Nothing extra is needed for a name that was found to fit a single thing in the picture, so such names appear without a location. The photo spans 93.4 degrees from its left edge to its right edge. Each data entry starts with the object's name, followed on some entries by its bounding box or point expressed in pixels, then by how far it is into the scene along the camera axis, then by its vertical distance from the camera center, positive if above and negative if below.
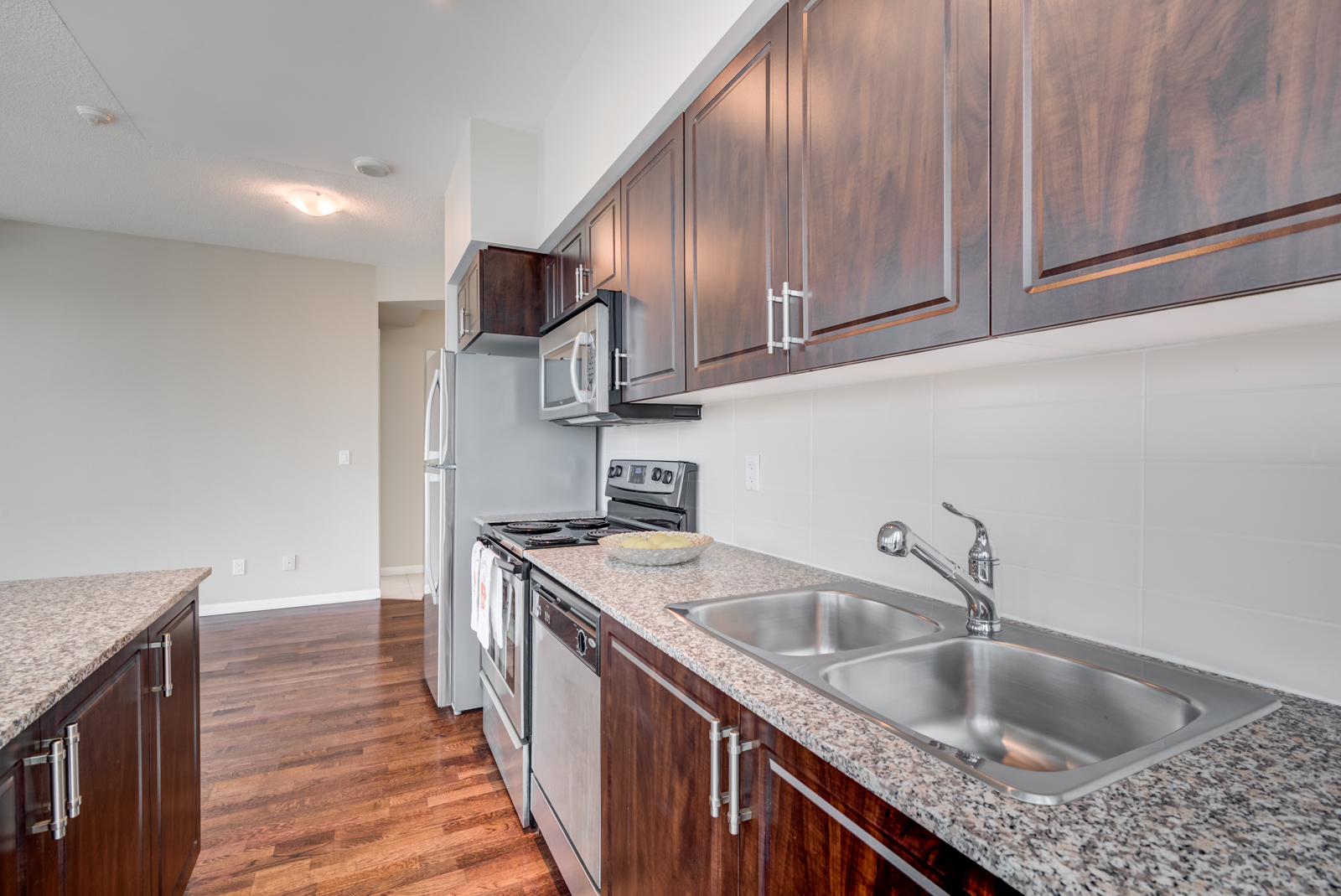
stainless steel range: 1.51 -0.64
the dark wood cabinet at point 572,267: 2.45 +0.71
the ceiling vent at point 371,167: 3.25 +1.45
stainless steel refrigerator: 2.81 -0.12
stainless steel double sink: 0.84 -0.37
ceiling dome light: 3.63 +1.40
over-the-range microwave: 2.06 +0.26
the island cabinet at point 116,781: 0.92 -0.61
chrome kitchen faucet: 1.12 -0.24
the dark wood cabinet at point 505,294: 2.82 +0.68
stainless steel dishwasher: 1.48 -0.74
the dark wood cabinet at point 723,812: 0.67 -0.50
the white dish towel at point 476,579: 2.44 -0.53
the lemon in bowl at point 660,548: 1.74 -0.29
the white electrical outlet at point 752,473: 1.93 -0.09
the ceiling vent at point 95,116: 2.73 +1.44
